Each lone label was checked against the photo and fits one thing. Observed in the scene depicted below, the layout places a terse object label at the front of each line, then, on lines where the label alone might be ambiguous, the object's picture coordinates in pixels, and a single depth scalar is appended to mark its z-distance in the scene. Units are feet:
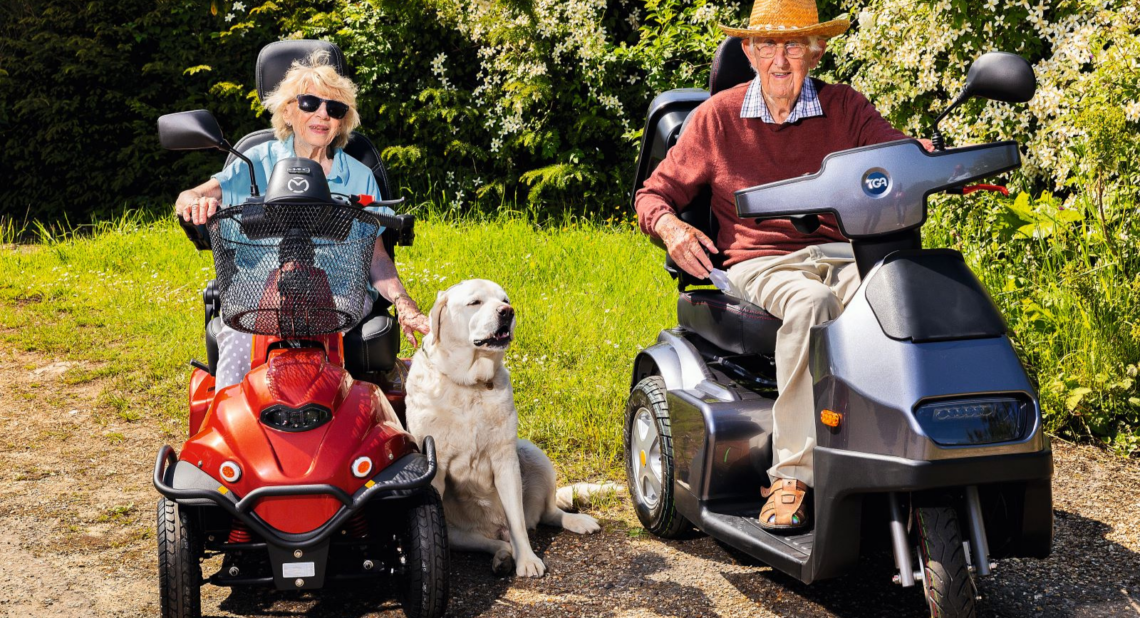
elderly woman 12.41
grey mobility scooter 8.37
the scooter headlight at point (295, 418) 9.95
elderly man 11.89
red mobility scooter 9.59
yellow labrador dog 11.86
